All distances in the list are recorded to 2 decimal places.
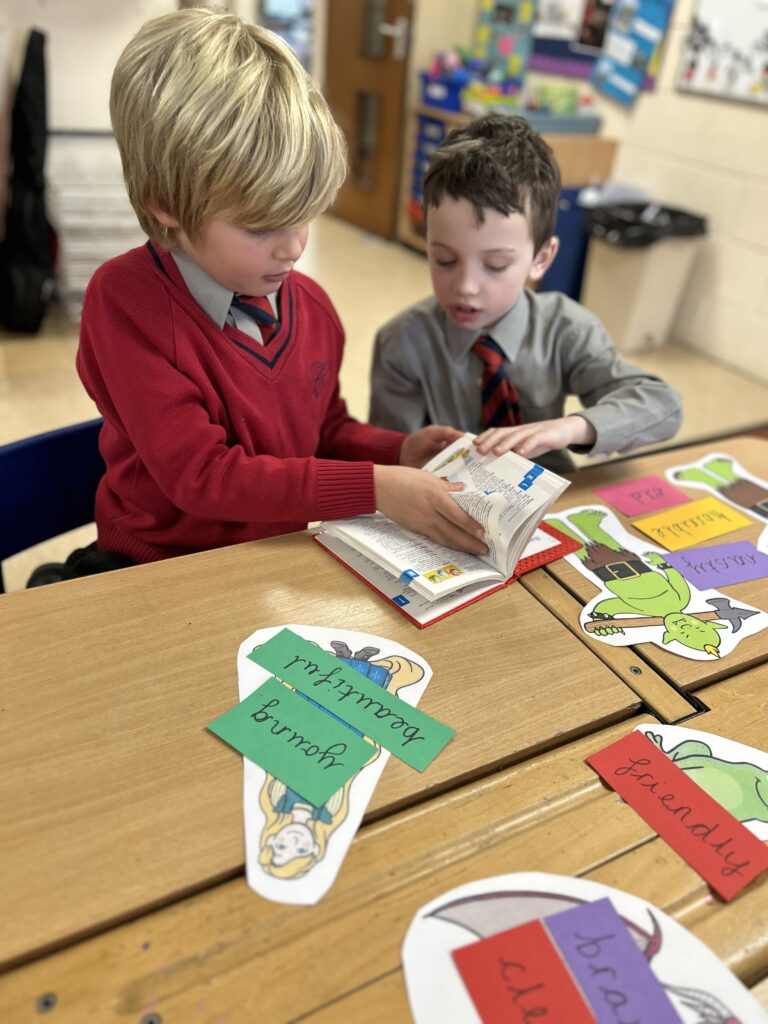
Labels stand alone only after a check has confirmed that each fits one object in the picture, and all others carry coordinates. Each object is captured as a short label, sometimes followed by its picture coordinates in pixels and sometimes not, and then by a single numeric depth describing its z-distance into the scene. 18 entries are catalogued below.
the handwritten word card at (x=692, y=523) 1.04
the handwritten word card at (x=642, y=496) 1.10
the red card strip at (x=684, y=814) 0.63
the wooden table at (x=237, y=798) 0.53
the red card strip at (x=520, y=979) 0.52
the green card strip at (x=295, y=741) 0.66
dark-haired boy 1.12
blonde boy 0.82
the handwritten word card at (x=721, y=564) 0.97
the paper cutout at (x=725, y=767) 0.68
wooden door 4.41
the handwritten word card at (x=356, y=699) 0.70
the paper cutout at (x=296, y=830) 0.59
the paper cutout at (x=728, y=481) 1.14
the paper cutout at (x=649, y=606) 0.86
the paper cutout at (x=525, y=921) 0.53
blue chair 1.03
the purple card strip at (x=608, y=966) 0.53
